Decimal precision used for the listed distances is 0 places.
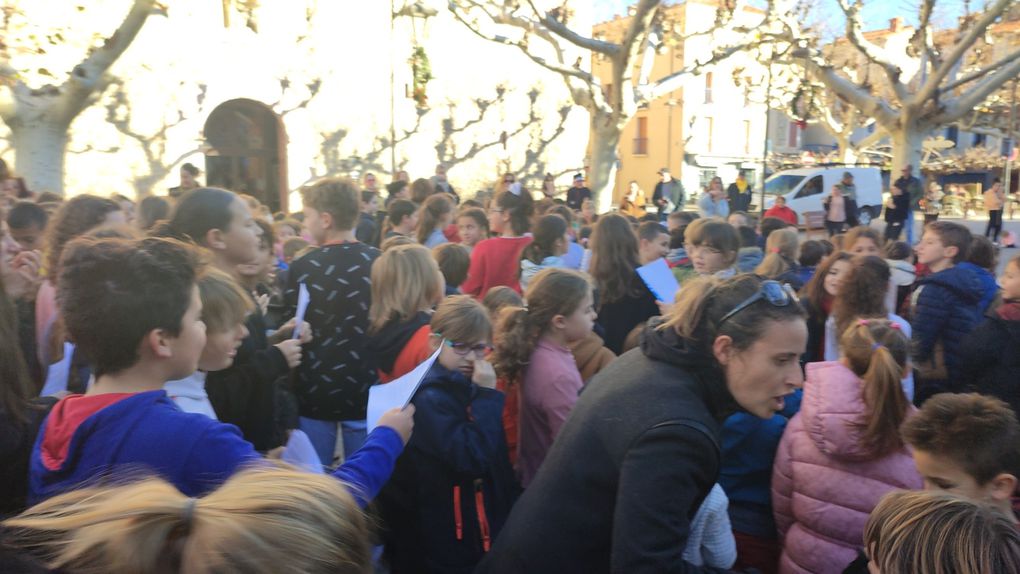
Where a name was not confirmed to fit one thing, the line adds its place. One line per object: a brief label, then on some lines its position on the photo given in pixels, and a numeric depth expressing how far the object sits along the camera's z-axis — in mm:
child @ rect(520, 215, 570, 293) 5219
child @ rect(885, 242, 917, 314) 4922
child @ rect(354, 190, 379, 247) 7523
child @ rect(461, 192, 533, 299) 5469
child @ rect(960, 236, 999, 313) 4671
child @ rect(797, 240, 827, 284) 5859
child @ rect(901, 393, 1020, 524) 2164
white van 22828
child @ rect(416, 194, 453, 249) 6512
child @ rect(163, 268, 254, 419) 2273
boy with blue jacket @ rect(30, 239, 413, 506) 1573
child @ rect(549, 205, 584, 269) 6294
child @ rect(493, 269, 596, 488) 3068
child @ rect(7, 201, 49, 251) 4223
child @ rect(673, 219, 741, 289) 4656
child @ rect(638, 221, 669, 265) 5656
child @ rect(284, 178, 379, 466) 3621
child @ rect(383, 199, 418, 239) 6766
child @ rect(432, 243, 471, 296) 4723
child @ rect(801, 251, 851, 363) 4180
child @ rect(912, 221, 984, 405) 4023
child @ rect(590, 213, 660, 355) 4629
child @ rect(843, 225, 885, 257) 5363
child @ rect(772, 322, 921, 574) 2471
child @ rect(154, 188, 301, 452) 2781
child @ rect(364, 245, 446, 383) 3342
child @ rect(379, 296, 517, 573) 2695
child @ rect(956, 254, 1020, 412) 3381
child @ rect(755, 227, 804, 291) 5117
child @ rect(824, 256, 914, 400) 3654
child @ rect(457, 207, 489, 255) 6496
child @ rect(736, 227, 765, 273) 5859
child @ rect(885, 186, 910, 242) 16031
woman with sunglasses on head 1656
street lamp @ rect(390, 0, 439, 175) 18659
